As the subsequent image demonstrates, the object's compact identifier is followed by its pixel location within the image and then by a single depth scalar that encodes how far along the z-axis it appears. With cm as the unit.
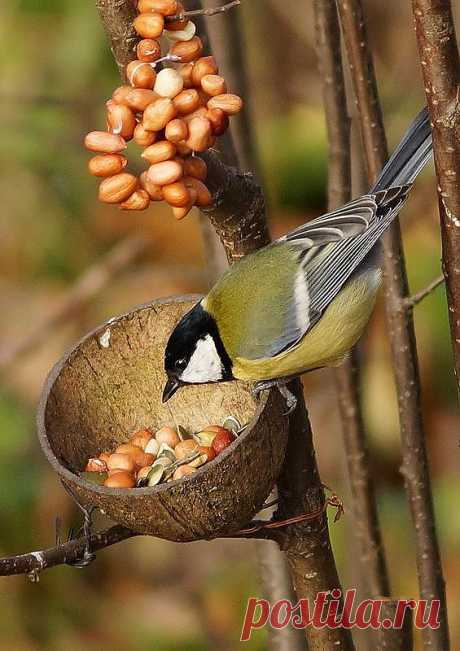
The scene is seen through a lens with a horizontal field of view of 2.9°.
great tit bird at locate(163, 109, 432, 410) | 342
